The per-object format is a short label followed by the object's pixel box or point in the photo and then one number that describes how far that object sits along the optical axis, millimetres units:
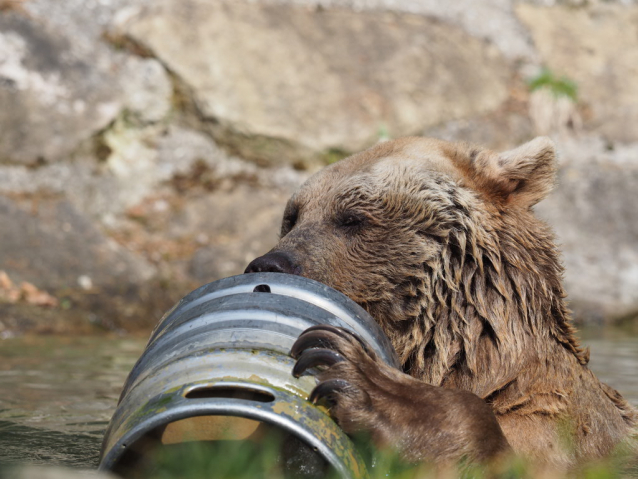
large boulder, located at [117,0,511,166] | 20328
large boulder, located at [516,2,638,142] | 23172
